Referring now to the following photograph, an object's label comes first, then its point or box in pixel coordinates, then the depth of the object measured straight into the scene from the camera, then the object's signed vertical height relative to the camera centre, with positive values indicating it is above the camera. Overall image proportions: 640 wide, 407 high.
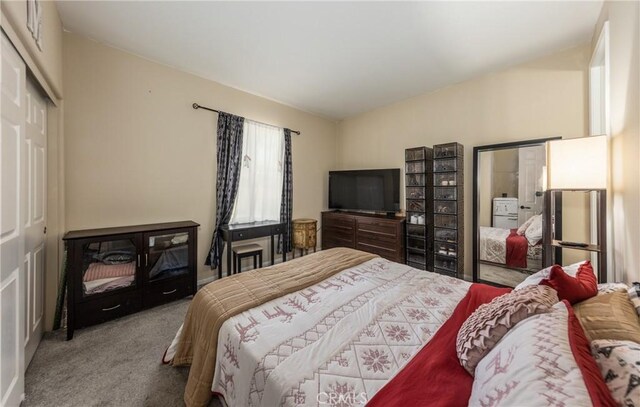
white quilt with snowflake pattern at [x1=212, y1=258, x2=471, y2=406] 0.88 -0.63
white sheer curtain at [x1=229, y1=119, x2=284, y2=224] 3.53 +0.45
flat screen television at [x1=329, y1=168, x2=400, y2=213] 3.82 +0.23
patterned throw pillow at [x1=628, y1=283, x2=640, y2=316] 0.94 -0.39
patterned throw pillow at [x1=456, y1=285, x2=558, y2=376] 0.86 -0.44
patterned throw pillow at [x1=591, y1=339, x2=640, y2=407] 0.57 -0.44
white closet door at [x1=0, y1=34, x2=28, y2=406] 1.15 -0.11
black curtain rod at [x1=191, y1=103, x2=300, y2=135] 3.01 +1.23
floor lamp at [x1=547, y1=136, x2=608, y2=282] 1.54 +0.22
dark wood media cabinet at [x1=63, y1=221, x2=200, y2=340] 2.05 -0.64
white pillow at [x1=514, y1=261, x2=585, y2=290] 1.19 -0.38
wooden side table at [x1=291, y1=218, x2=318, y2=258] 3.97 -0.50
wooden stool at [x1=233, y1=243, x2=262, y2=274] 3.12 -0.65
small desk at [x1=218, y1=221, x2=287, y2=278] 3.10 -0.38
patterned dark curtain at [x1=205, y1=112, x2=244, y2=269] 3.19 +0.42
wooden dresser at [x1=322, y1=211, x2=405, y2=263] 3.51 -0.48
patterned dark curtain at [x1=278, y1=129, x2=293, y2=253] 3.96 +0.22
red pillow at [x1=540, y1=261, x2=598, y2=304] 1.08 -0.38
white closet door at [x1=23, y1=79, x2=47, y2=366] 1.68 -0.06
